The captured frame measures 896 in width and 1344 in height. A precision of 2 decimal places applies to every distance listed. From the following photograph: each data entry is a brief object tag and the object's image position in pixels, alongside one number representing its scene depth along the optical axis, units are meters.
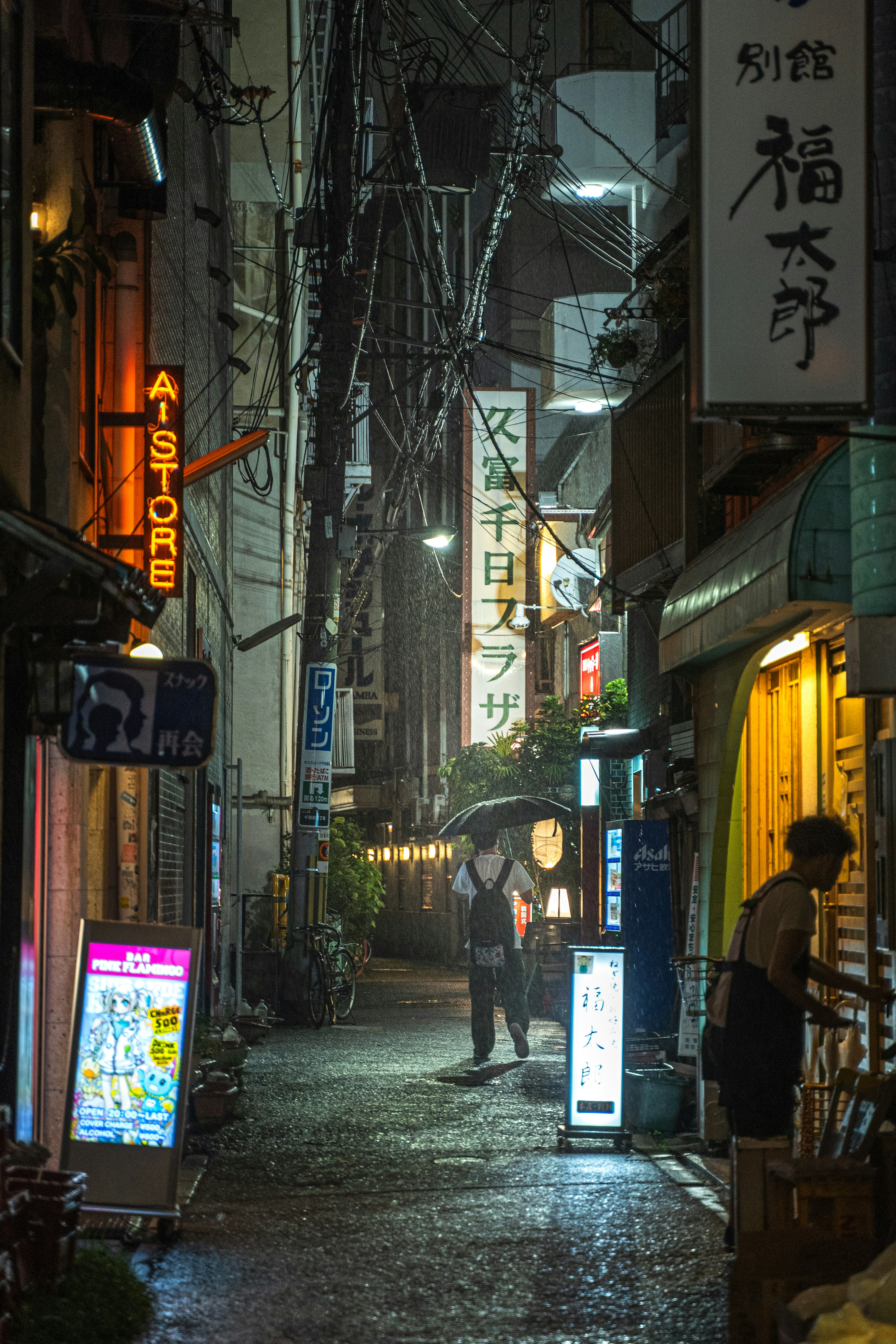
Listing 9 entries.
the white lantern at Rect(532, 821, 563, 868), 30.33
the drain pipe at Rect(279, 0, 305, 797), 27.70
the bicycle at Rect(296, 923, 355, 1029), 19.05
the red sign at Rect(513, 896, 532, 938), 25.69
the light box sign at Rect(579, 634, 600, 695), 25.45
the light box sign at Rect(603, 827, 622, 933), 18.41
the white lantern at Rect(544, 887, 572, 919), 23.25
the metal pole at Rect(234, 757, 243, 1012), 18.56
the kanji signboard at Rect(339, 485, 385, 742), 41.06
